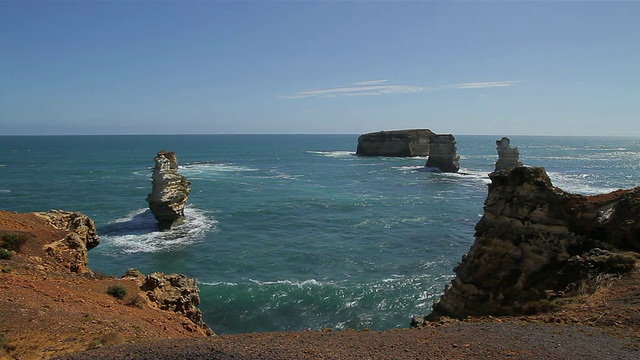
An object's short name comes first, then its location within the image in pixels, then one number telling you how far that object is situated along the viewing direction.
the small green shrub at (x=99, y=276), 17.95
